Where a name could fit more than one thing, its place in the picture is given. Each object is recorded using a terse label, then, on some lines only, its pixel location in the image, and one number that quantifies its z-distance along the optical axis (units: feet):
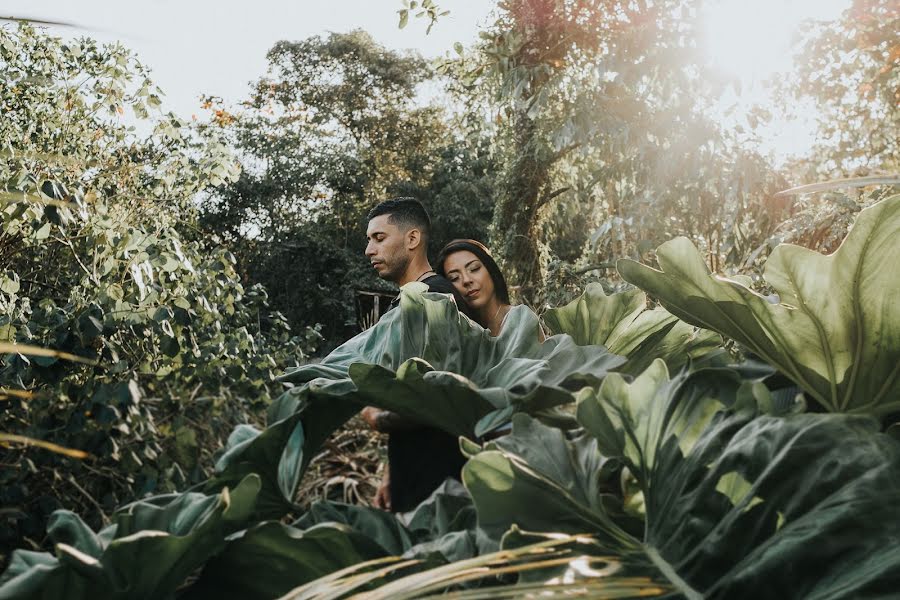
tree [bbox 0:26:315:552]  7.80
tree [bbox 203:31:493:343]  51.70
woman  9.23
